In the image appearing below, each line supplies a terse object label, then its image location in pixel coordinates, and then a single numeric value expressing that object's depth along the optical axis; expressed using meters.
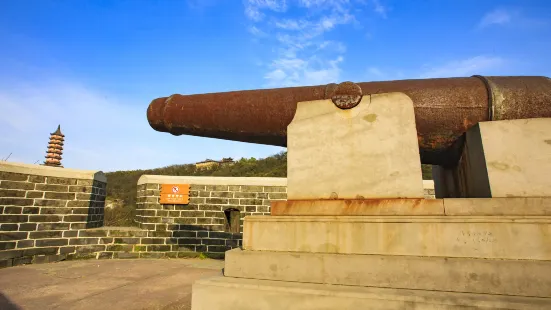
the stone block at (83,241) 6.57
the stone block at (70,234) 6.47
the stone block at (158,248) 7.13
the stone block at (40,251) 5.89
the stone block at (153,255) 7.07
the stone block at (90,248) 6.64
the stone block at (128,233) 6.96
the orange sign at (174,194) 7.44
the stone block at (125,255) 6.93
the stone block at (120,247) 6.91
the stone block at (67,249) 6.37
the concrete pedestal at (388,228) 1.77
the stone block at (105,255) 6.80
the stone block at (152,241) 7.14
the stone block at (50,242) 6.06
